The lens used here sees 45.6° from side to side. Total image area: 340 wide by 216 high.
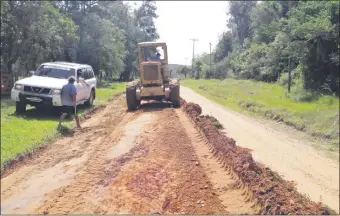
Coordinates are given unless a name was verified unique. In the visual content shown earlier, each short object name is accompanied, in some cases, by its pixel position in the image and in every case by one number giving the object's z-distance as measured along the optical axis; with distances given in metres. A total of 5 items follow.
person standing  12.85
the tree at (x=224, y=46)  77.19
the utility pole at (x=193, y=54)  89.91
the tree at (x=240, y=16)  71.69
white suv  13.66
